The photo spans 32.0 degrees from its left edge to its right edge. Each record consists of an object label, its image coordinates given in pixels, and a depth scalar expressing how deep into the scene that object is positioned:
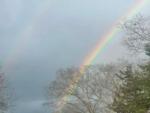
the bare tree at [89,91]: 38.91
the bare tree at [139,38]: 20.01
